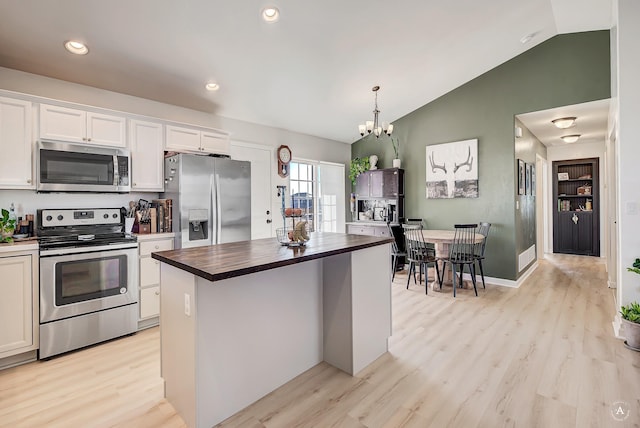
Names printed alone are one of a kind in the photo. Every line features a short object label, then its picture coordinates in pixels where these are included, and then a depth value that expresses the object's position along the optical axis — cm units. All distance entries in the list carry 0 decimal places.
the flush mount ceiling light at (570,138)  583
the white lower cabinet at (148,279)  319
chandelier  425
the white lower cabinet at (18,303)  242
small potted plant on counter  255
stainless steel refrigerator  340
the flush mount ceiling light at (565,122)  474
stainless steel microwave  281
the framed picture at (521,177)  483
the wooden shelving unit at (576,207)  684
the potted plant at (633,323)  264
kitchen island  174
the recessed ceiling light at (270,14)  268
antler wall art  499
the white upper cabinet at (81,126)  281
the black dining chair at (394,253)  515
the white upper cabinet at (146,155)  335
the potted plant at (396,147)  594
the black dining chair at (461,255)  420
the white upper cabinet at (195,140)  363
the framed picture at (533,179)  577
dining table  428
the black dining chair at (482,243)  450
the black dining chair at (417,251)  447
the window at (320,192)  564
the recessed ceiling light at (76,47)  266
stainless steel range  261
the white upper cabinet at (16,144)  261
